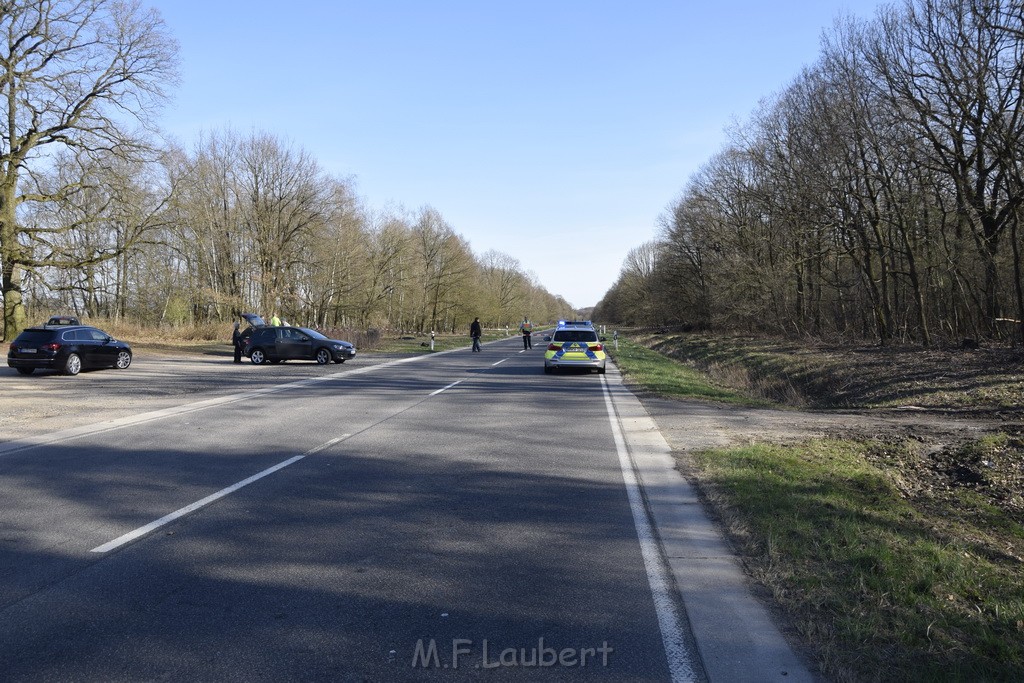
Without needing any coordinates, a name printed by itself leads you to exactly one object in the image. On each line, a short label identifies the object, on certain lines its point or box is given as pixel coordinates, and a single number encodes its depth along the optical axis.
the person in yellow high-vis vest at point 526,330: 41.38
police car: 23.61
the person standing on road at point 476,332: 38.27
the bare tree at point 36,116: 30.98
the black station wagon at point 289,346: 28.09
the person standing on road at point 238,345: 29.22
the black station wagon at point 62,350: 21.22
